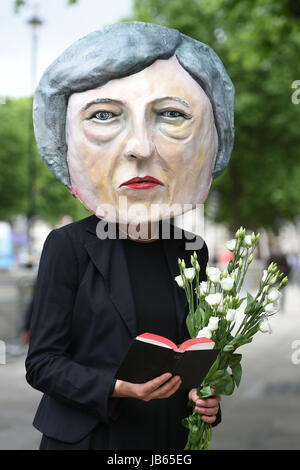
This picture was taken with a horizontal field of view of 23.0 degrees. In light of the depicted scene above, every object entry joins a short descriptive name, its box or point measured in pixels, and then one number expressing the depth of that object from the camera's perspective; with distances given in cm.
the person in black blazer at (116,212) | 241
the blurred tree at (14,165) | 3662
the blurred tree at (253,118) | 2366
